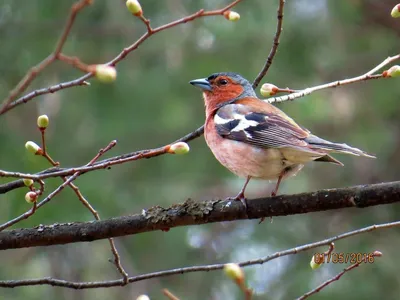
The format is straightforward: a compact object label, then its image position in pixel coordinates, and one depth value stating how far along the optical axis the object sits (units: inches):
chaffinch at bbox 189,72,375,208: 368.8
